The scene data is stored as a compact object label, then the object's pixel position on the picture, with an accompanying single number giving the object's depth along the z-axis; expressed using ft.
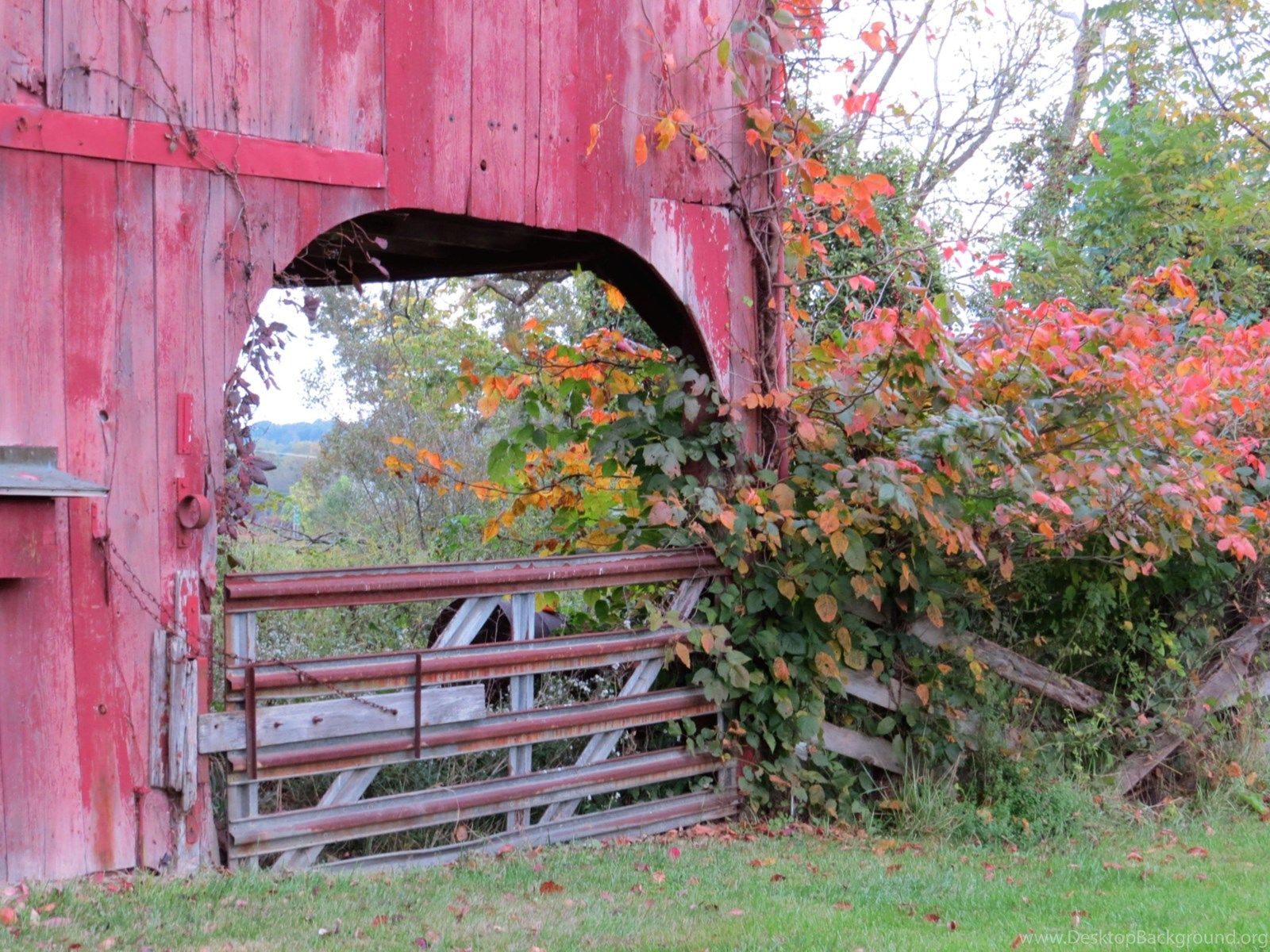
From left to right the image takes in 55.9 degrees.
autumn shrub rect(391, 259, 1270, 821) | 20.16
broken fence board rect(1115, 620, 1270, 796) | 24.27
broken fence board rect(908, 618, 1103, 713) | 22.41
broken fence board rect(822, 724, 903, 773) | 21.45
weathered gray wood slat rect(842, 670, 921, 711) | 21.79
